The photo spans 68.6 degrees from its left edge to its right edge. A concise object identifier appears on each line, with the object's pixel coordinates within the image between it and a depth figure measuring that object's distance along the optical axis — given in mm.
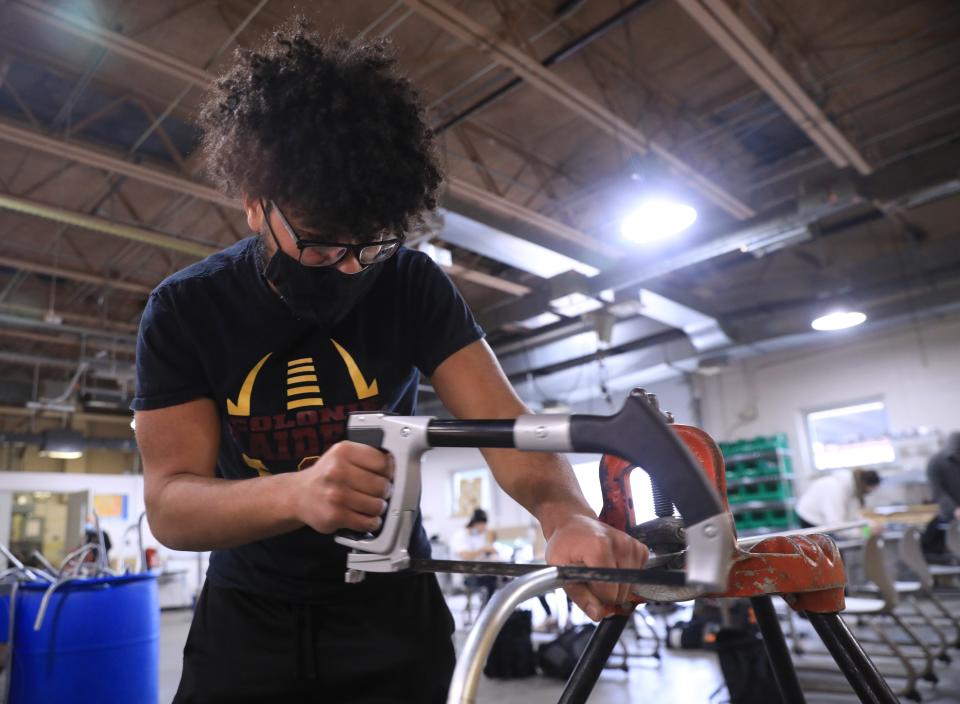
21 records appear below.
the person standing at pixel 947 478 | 5219
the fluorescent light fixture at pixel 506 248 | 5066
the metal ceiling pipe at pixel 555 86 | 3598
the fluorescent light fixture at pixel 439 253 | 5402
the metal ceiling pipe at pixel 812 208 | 4727
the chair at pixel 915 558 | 4160
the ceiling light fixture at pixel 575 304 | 6387
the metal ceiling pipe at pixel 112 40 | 3479
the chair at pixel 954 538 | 4840
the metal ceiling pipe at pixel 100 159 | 4344
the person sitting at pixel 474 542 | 6455
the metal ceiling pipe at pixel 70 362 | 7781
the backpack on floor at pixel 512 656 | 4582
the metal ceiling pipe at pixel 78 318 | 7561
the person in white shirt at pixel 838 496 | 5504
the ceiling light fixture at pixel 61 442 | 10266
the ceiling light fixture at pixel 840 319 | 6035
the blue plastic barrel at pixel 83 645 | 2814
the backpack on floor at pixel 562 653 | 4422
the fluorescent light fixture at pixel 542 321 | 8408
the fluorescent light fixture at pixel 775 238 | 5324
